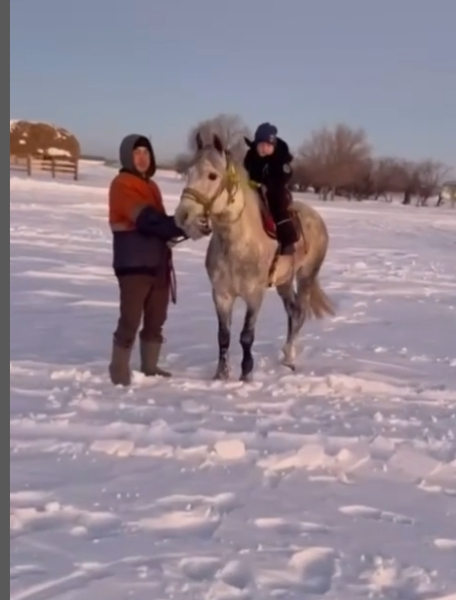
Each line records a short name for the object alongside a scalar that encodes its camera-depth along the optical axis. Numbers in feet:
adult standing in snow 13.21
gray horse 13.57
